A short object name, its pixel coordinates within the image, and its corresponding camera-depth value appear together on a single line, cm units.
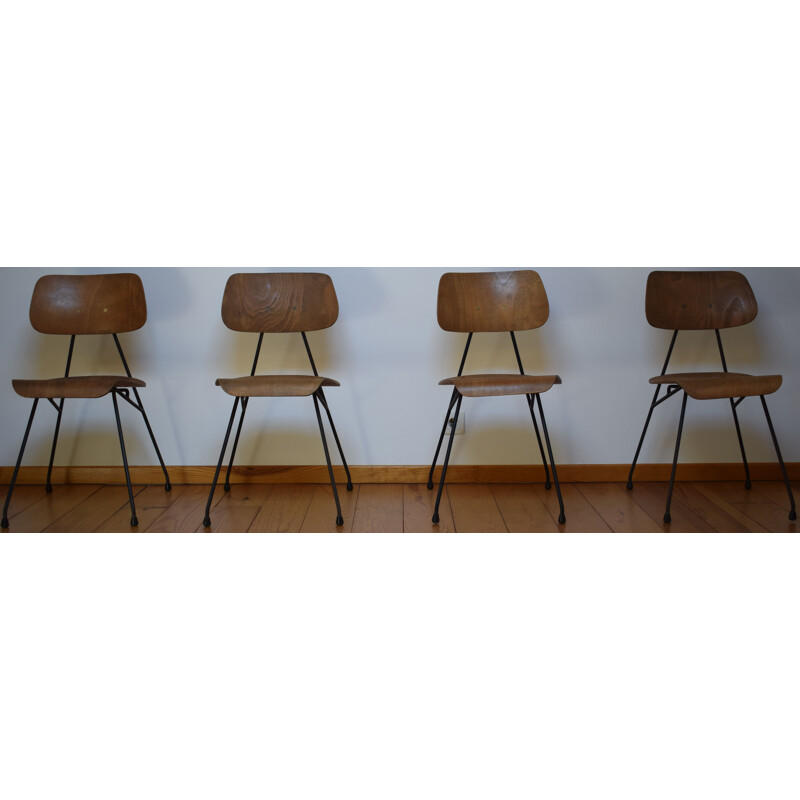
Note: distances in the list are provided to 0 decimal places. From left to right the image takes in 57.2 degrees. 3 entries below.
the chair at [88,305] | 287
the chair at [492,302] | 281
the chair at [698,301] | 287
